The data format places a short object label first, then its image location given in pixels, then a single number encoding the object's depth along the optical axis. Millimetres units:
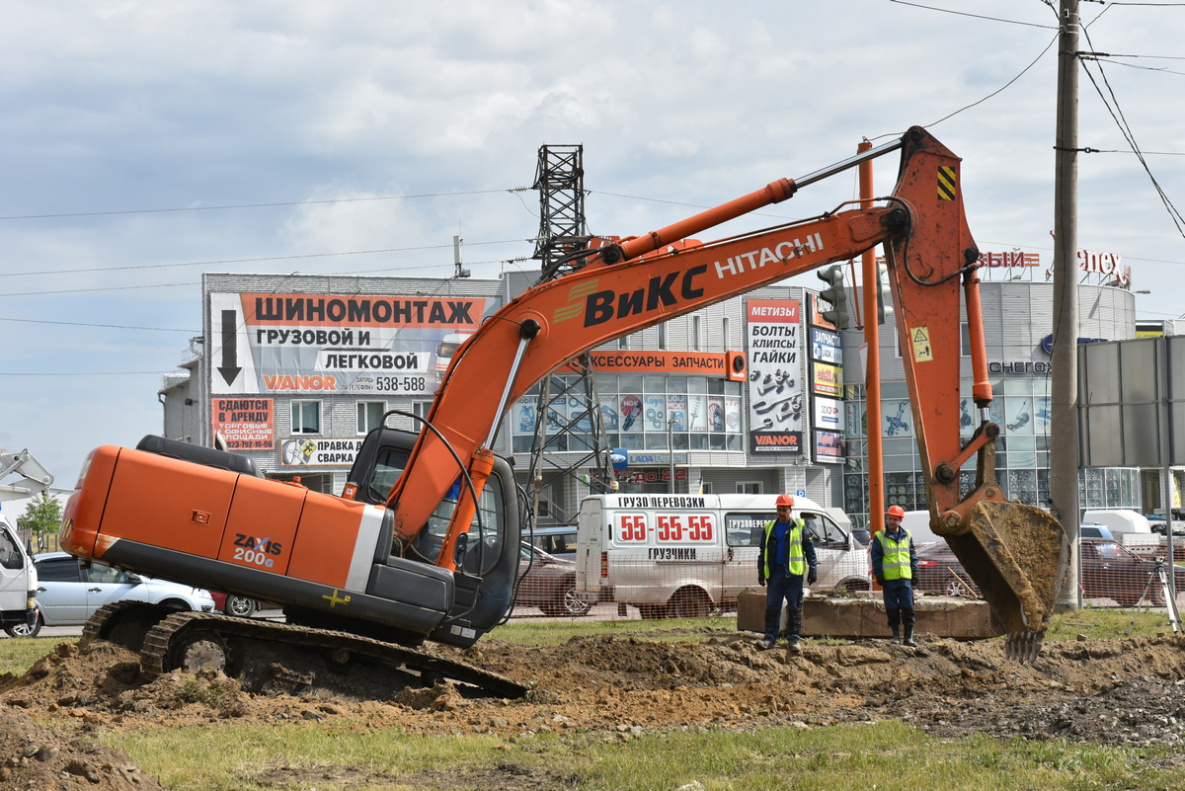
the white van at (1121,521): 41219
